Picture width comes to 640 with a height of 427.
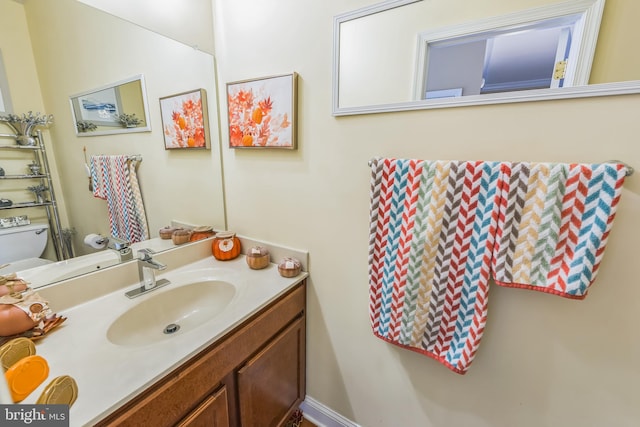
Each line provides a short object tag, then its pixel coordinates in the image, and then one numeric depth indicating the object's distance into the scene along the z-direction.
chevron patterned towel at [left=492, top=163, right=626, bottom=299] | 0.67
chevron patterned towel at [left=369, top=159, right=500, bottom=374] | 0.80
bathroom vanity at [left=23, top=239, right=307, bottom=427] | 0.65
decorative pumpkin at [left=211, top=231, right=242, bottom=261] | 1.39
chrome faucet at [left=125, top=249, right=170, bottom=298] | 1.06
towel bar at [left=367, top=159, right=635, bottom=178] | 0.65
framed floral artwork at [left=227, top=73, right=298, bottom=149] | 1.12
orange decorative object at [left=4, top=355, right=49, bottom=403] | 0.55
